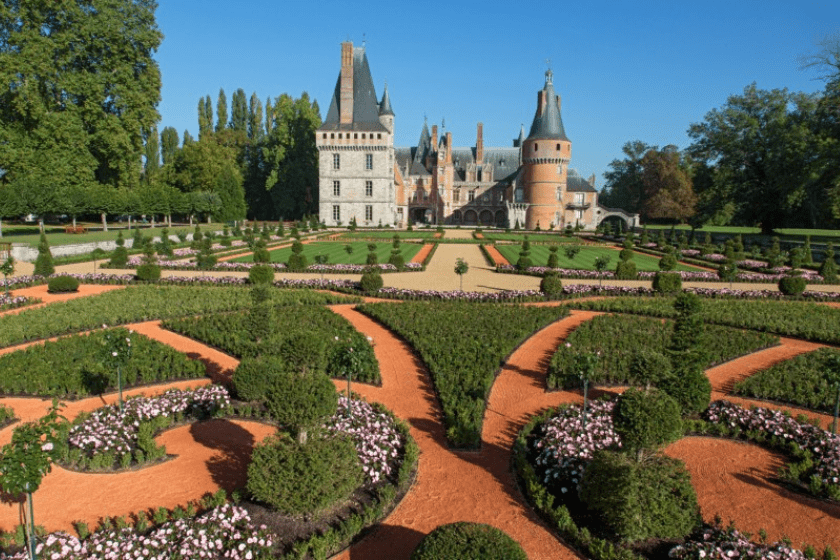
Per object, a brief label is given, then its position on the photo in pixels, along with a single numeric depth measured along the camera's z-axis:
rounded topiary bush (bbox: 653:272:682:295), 18.92
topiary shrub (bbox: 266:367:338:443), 5.89
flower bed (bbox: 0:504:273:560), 5.03
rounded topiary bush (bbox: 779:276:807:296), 18.75
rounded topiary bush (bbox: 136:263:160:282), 20.05
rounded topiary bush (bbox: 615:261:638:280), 22.42
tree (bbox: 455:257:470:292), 19.67
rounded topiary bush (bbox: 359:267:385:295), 18.27
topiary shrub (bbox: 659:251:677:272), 22.73
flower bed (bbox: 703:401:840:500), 6.82
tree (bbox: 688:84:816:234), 43.62
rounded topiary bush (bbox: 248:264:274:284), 18.84
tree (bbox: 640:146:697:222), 61.00
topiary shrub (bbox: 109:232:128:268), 23.69
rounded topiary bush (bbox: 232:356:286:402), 8.91
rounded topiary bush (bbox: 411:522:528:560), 4.25
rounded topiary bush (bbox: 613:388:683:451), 5.71
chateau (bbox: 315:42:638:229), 56.69
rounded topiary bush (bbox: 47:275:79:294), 18.09
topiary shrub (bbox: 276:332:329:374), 7.41
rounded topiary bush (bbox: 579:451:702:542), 5.45
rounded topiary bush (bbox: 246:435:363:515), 5.69
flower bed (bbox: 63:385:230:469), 7.12
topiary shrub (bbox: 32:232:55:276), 20.50
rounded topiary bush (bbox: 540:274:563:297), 18.14
